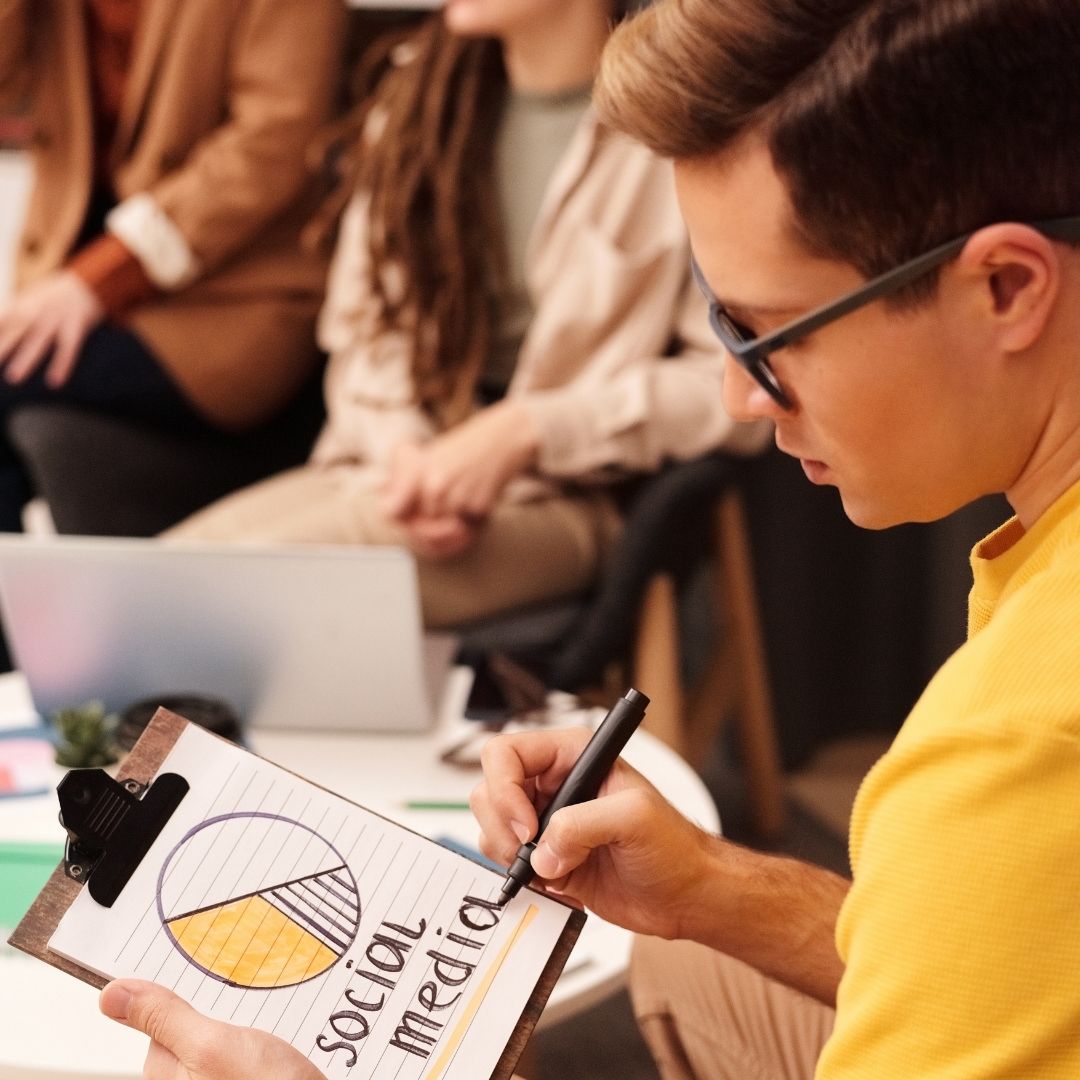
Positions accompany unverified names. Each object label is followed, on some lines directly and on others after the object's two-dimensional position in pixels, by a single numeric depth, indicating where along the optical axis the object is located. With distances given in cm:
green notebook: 114
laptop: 138
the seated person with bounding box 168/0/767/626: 188
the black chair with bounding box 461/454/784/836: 183
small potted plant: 134
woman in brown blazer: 220
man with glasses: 63
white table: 101
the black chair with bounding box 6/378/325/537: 216
